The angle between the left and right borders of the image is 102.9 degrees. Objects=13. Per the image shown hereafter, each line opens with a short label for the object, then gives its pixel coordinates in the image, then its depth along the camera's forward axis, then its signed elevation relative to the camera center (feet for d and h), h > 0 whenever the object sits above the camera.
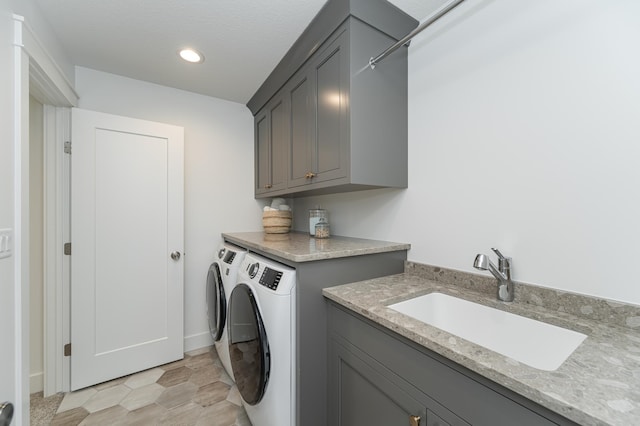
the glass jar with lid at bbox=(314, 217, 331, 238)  6.44 -0.41
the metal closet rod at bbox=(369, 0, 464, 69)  3.20 +2.69
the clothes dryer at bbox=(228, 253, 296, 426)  3.84 -2.06
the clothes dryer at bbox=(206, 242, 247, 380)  5.81 -1.91
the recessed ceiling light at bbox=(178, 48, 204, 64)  5.91 +3.78
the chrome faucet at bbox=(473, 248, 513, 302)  3.54 -0.90
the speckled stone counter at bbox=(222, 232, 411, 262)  4.03 -0.63
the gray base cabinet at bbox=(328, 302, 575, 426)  2.05 -1.76
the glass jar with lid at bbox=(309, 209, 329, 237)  6.84 -0.09
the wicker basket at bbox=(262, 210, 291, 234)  7.43 -0.21
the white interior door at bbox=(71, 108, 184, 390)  6.09 -0.80
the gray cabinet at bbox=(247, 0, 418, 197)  4.41 +2.21
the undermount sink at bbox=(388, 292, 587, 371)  2.86 -1.52
